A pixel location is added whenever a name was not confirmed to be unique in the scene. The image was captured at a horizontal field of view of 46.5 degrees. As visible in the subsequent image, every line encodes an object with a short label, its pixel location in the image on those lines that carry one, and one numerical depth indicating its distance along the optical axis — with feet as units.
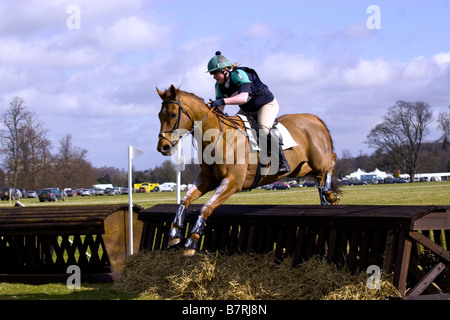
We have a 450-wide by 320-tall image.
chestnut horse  18.13
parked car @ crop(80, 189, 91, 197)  216.33
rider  19.90
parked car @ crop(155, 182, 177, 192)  253.44
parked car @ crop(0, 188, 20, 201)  156.76
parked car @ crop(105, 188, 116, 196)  228.43
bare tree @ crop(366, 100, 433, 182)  207.31
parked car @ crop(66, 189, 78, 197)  207.31
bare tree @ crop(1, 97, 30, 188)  176.76
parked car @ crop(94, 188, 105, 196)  218.79
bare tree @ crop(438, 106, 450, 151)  221.05
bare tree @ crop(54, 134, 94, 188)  197.47
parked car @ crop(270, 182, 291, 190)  198.80
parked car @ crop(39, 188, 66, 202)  143.13
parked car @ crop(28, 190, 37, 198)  207.46
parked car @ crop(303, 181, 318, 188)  234.87
